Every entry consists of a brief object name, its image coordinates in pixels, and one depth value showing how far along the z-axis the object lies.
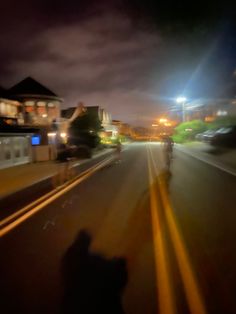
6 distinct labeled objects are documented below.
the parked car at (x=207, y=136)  22.28
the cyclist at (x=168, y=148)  11.95
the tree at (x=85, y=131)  25.14
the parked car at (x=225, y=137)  20.52
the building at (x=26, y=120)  14.96
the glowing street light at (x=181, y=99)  33.35
